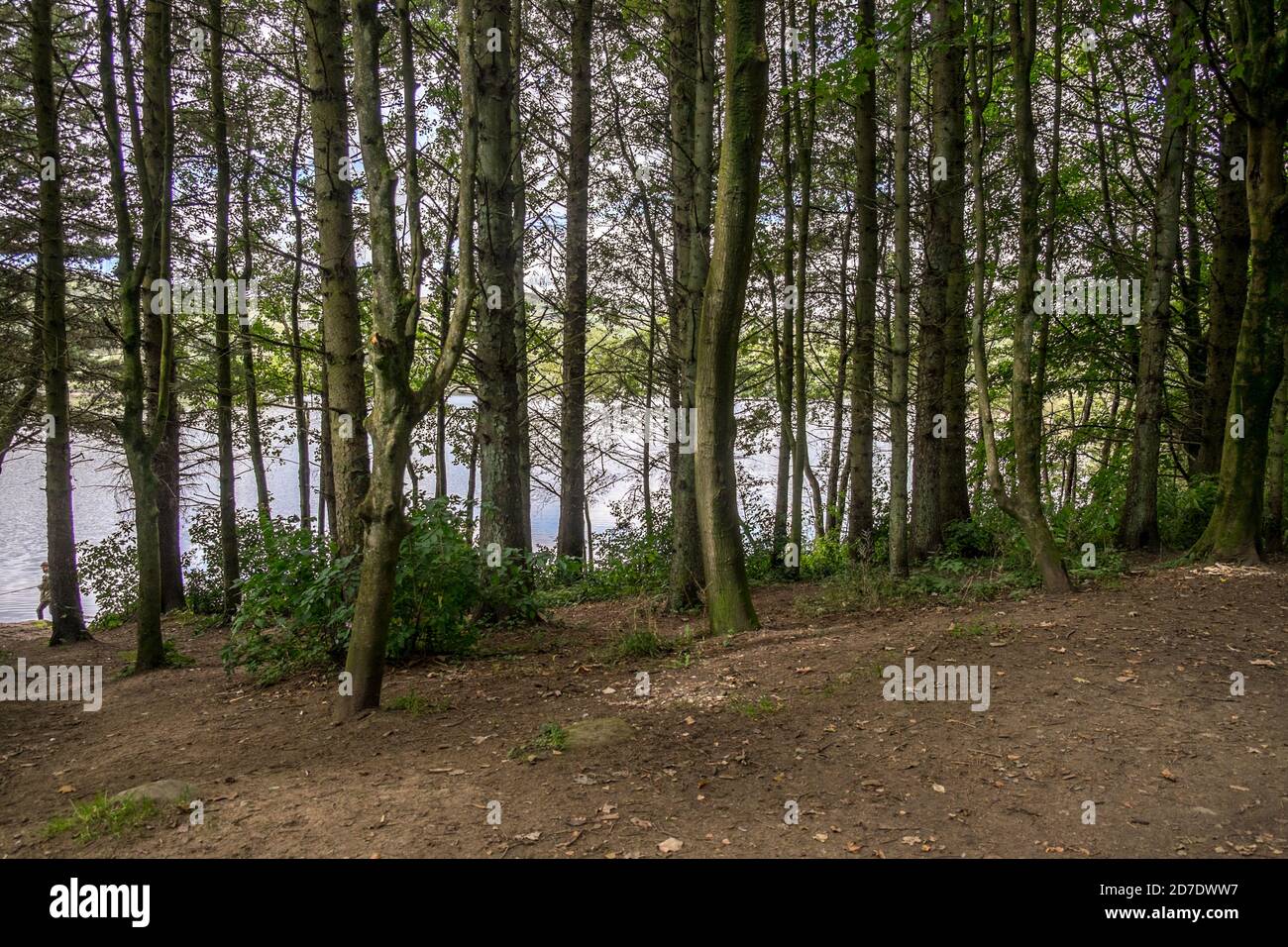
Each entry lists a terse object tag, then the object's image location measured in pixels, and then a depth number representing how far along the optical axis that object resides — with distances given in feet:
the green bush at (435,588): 20.92
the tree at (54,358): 32.30
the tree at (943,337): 31.68
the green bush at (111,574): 50.16
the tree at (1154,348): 30.07
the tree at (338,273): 22.09
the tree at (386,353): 15.51
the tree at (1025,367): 22.21
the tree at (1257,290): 24.58
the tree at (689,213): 23.73
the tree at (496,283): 26.22
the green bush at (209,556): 44.42
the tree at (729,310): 20.44
